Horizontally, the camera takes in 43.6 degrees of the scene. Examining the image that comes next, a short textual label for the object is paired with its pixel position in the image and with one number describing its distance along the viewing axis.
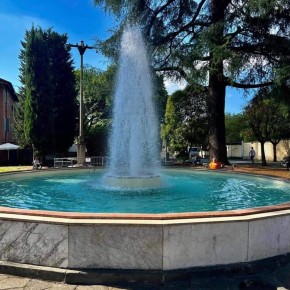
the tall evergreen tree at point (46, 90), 31.38
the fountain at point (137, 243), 4.66
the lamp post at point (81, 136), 23.95
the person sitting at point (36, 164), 23.99
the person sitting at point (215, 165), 19.52
